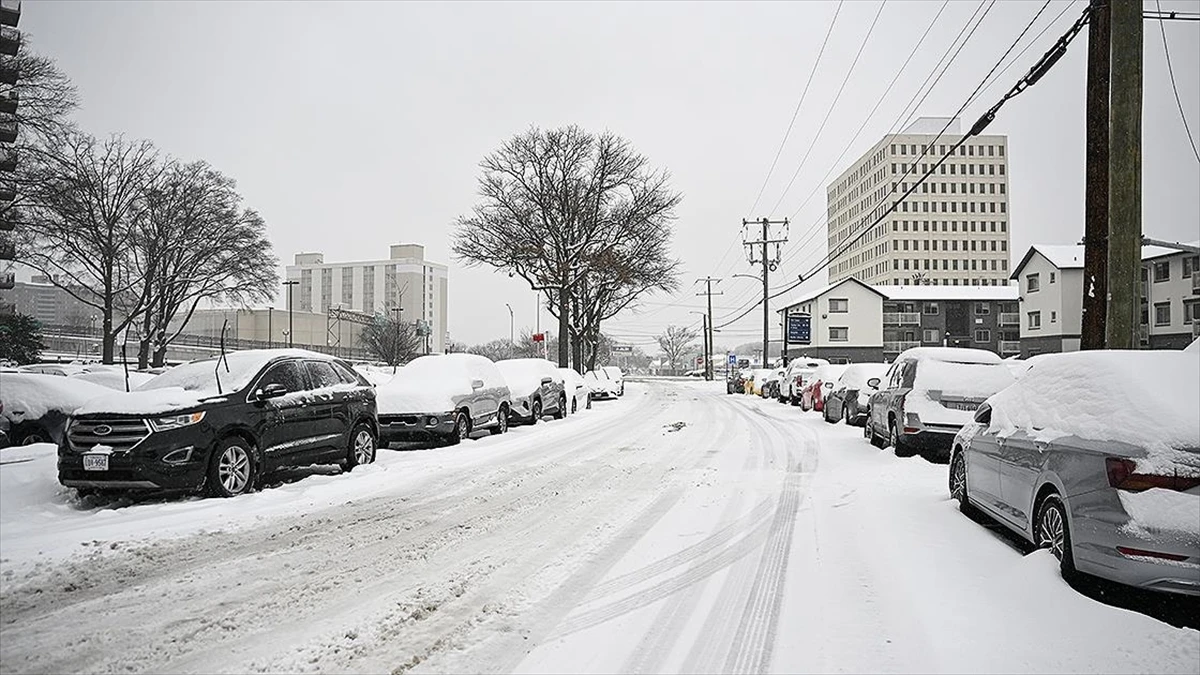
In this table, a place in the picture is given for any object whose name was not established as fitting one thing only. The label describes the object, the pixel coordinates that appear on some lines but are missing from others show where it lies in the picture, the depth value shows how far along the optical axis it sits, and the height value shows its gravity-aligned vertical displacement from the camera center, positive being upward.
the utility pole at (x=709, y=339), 78.38 +0.22
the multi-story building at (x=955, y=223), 115.75 +17.49
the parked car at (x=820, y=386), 25.00 -1.44
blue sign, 50.00 +0.73
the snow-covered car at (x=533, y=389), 19.42 -1.25
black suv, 7.21 -0.91
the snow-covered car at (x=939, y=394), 11.74 -0.78
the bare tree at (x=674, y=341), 121.44 +0.02
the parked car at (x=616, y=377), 39.52 -1.84
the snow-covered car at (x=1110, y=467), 4.50 -0.79
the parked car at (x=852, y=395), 19.80 -1.37
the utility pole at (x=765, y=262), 48.34 +5.11
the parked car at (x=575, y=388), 24.56 -1.58
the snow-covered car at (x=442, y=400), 13.93 -1.12
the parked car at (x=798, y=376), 29.88 -1.34
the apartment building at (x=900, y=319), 72.50 +2.10
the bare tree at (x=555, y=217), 36.59 +5.85
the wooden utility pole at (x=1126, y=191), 8.65 +1.66
